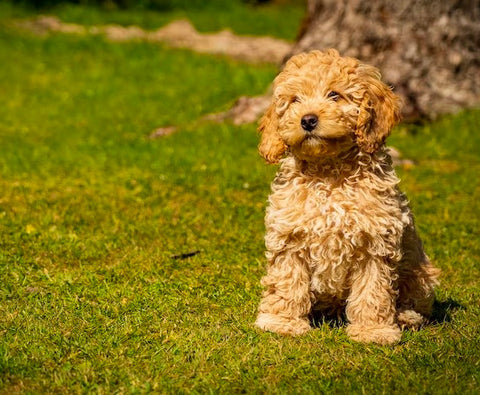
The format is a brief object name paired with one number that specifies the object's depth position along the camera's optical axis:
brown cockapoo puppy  5.20
